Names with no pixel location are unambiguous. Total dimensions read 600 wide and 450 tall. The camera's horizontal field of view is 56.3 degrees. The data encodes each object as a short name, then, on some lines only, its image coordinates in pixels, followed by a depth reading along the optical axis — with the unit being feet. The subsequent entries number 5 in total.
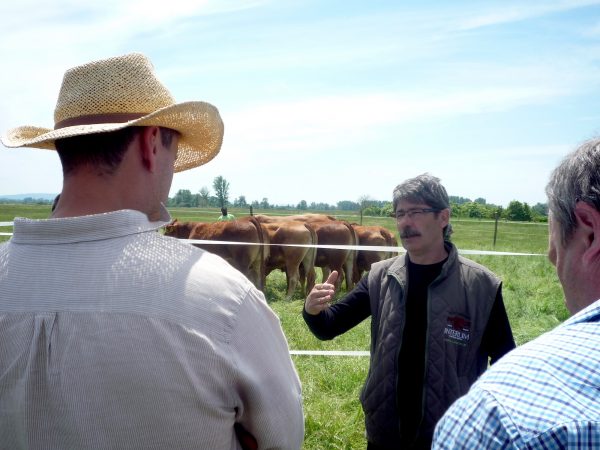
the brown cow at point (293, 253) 40.14
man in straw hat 3.83
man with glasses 8.14
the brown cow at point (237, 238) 39.83
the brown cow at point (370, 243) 42.88
